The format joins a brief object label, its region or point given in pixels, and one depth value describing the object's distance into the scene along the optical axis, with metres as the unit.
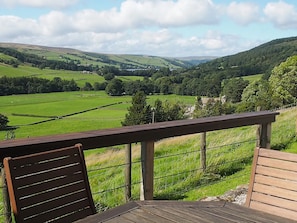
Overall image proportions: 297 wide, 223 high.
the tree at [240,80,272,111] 33.50
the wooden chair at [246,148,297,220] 1.96
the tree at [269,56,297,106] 34.69
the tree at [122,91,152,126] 34.00
